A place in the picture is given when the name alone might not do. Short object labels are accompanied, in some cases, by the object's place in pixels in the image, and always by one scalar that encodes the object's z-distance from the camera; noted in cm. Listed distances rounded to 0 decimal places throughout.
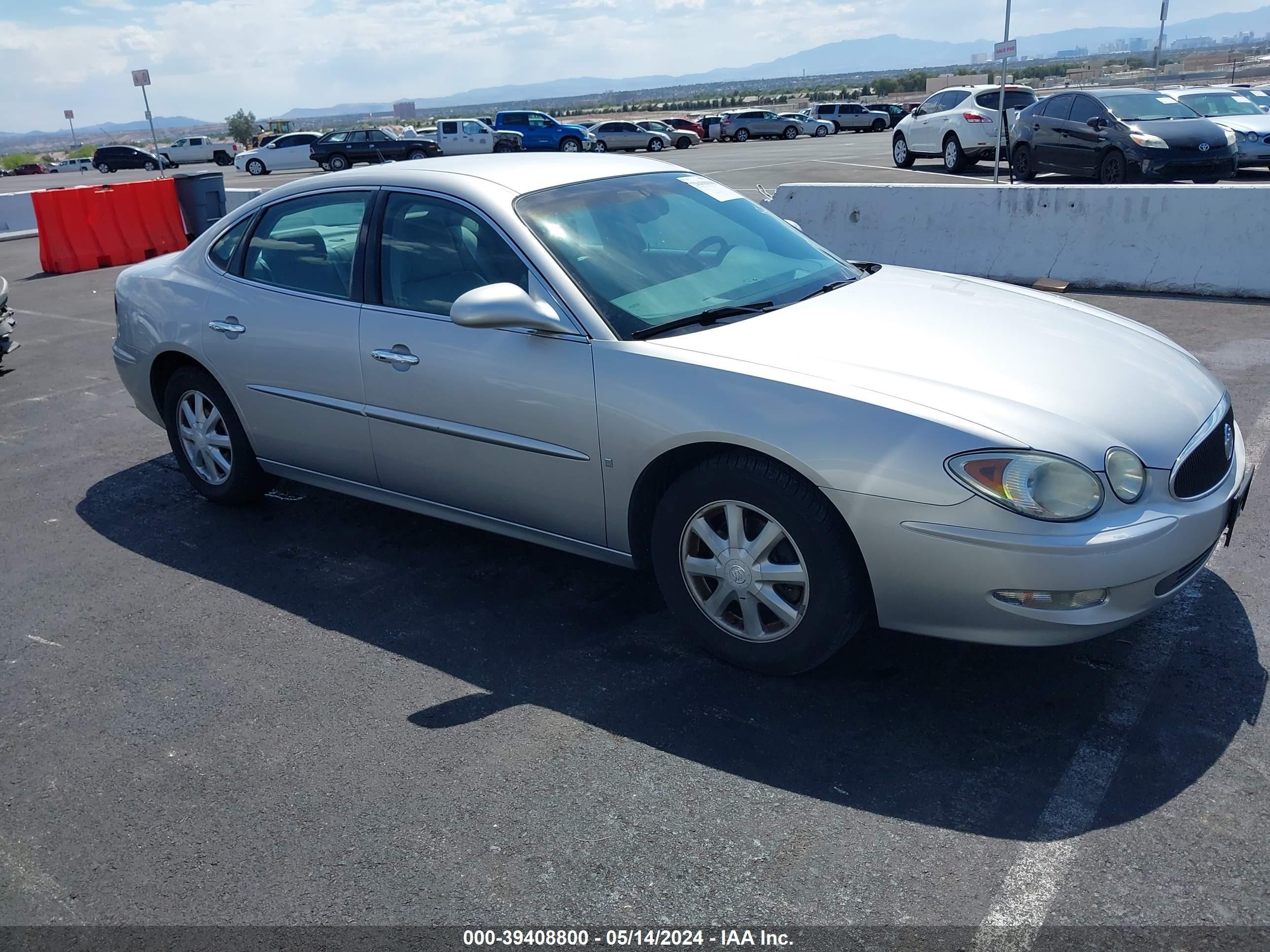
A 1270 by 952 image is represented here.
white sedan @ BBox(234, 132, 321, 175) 4178
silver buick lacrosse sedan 310
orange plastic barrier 1445
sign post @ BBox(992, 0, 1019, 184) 1521
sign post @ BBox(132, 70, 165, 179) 2191
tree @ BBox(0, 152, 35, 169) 7019
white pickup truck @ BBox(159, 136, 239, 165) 5466
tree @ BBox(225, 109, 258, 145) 10052
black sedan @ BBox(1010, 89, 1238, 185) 1448
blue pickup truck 4169
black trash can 1580
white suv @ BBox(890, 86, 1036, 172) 2078
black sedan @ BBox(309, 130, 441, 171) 3844
